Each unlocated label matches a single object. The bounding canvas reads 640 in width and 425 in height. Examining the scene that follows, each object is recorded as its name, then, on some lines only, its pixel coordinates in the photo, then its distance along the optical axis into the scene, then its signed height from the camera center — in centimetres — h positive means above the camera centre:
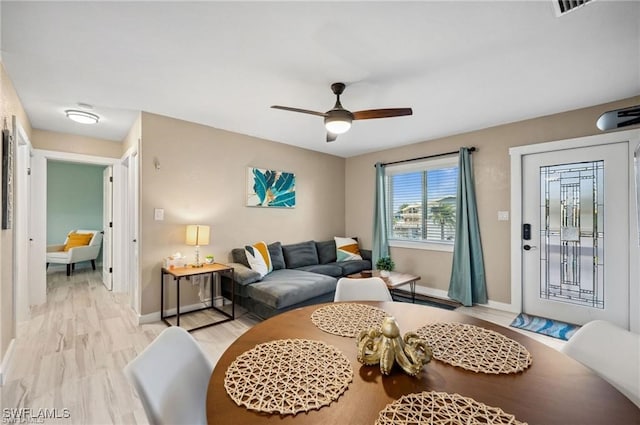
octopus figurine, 99 -50
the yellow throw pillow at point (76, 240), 585 -60
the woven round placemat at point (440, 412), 77 -57
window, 424 +19
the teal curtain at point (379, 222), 484 -16
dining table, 78 -56
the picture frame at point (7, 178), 223 +27
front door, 293 -24
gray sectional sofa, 307 -84
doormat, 296 -126
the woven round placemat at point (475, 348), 104 -56
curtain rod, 390 +87
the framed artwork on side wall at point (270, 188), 416 +37
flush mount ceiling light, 310 +107
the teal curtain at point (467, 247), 383 -47
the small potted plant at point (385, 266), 381 -73
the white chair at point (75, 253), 549 -84
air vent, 151 +114
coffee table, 352 -88
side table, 301 -67
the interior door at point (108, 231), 451 -33
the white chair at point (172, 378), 88 -59
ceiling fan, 242 +85
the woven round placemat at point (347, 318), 136 -56
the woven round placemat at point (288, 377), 84 -56
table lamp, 334 -28
